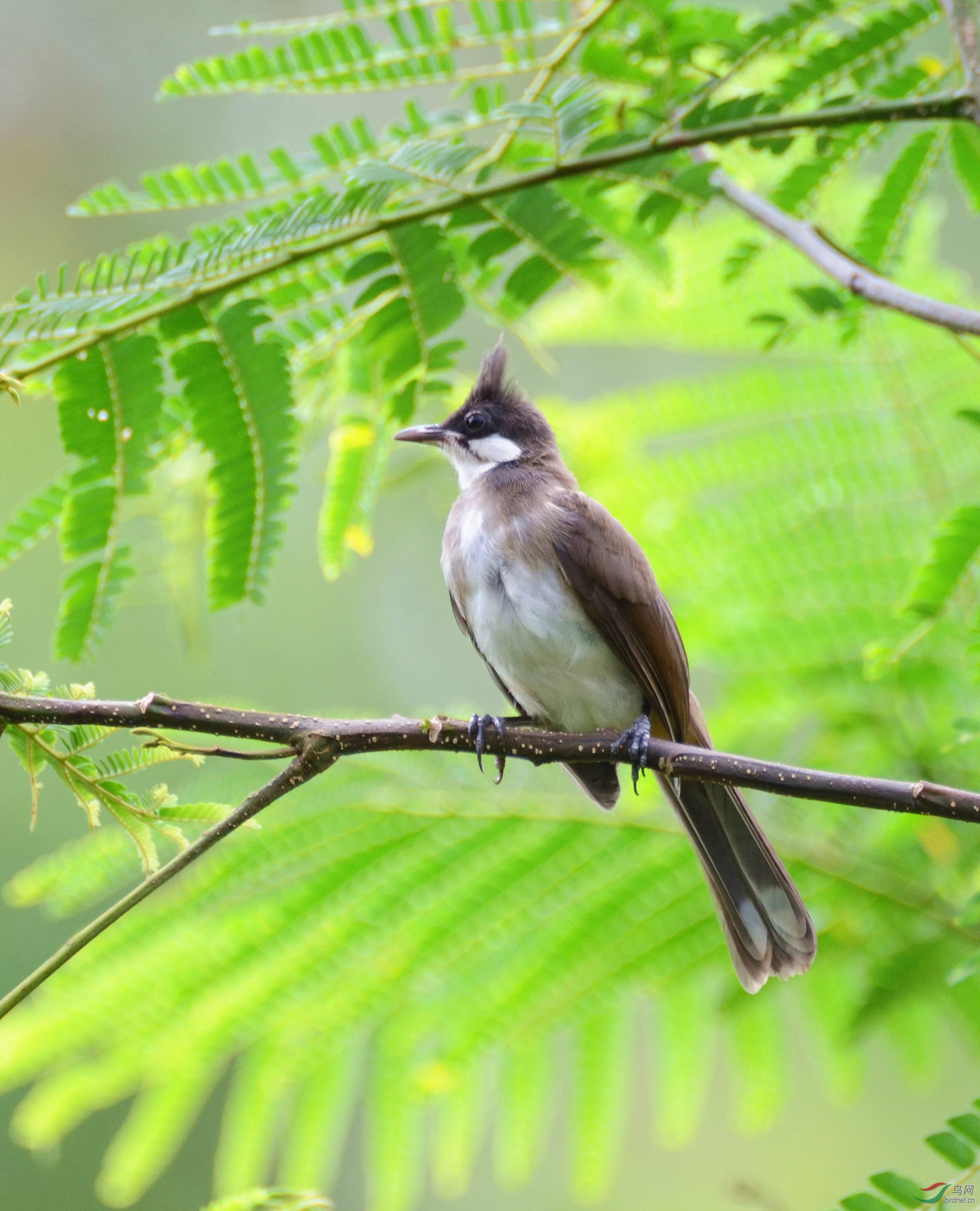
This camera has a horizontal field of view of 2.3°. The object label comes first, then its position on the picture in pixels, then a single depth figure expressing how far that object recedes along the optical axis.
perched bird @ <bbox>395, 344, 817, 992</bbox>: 6.59
